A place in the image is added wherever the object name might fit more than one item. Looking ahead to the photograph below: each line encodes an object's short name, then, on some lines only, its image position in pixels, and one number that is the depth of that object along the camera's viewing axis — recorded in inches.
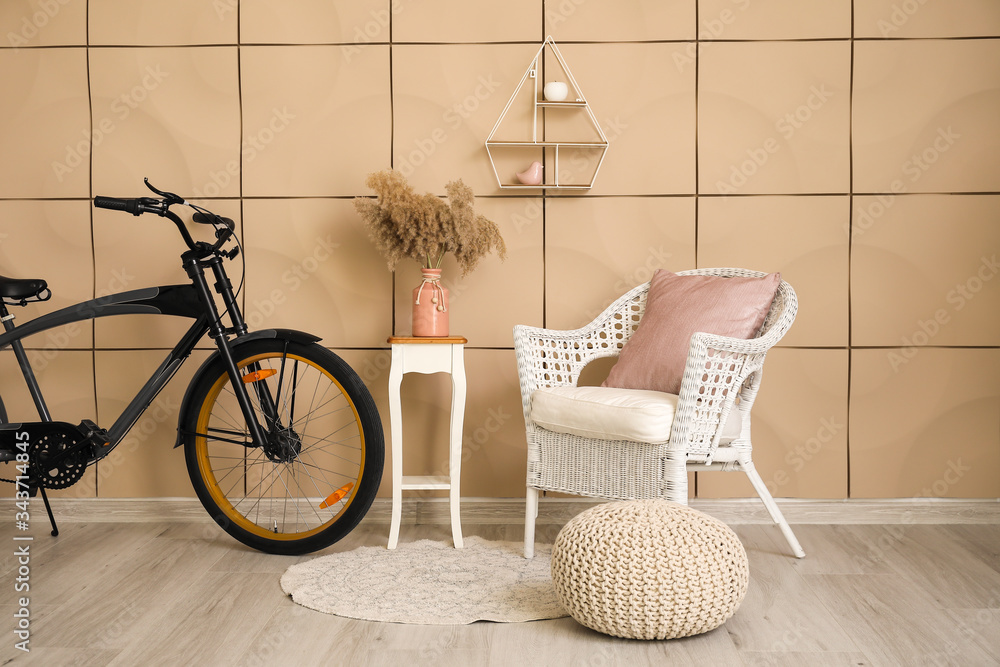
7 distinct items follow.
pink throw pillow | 94.3
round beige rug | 77.2
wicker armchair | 84.0
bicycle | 94.2
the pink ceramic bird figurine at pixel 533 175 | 110.0
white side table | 99.6
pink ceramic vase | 102.8
